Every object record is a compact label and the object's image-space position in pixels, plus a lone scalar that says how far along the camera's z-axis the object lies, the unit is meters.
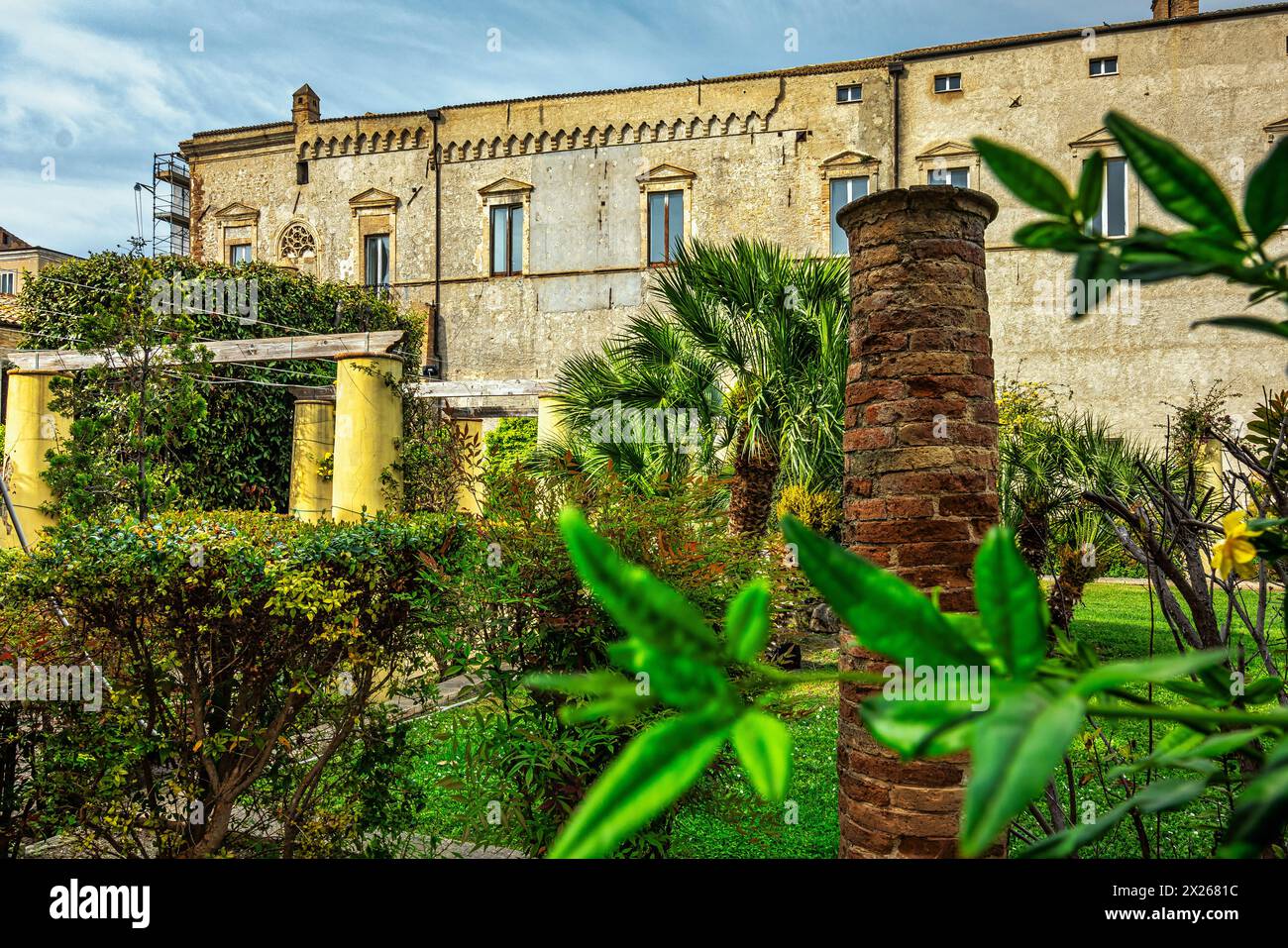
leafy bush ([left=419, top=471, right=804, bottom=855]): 4.36
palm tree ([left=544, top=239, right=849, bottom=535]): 9.86
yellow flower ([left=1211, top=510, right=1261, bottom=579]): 1.11
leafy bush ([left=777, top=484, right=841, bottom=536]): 11.98
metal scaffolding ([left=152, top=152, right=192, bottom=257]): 26.27
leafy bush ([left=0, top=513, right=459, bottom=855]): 4.39
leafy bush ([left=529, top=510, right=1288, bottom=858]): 0.37
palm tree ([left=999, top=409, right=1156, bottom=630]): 9.75
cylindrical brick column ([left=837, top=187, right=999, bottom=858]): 3.10
